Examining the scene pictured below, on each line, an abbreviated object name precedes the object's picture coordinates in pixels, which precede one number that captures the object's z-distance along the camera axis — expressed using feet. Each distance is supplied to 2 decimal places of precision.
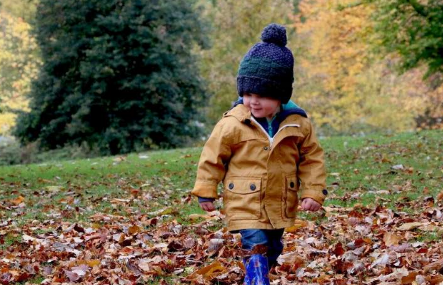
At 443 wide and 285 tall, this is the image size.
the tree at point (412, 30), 57.82
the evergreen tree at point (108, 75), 89.04
